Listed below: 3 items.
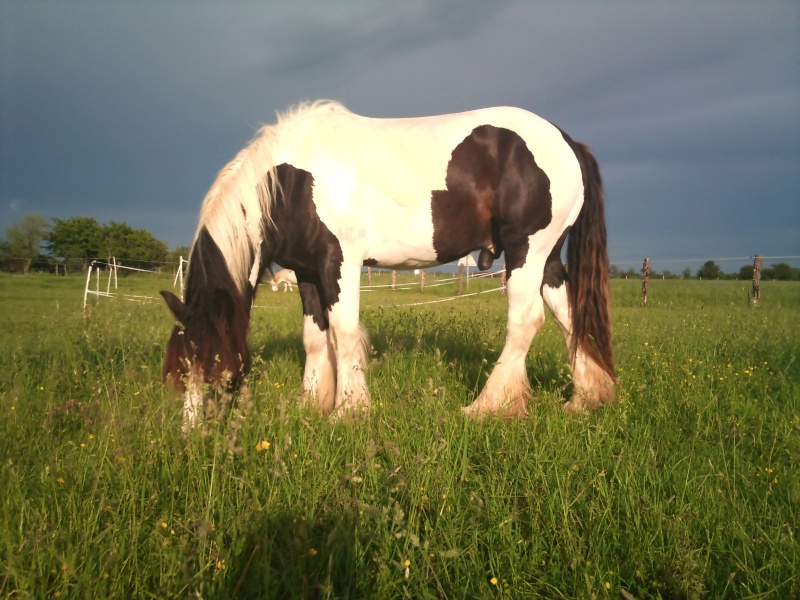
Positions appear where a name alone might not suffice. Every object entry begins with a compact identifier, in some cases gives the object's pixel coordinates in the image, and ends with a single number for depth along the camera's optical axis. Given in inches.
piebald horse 140.7
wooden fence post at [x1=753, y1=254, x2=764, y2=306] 596.3
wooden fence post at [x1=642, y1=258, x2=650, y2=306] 673.5
